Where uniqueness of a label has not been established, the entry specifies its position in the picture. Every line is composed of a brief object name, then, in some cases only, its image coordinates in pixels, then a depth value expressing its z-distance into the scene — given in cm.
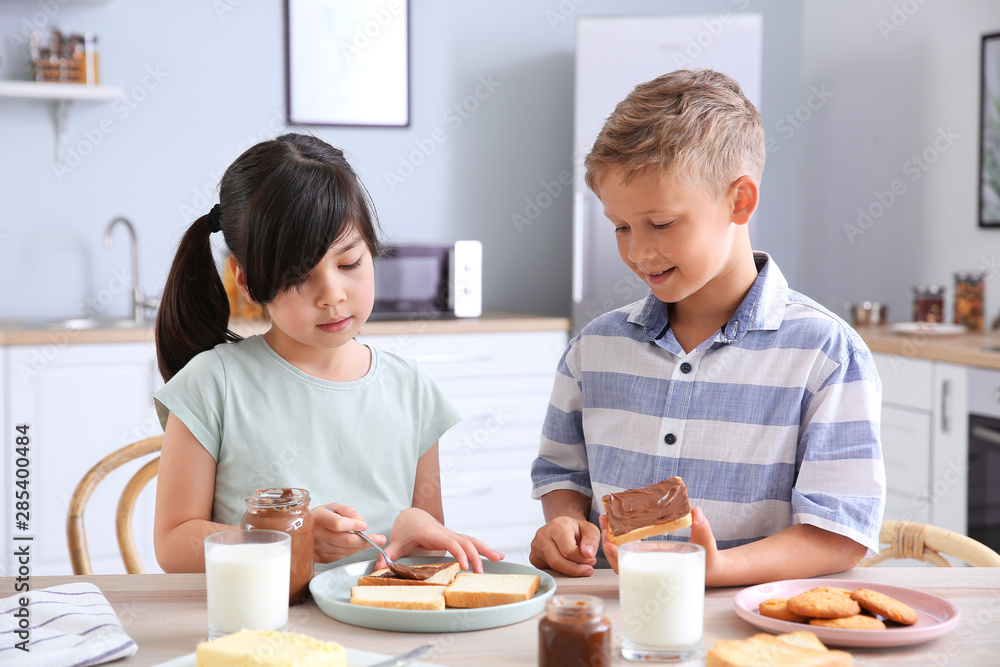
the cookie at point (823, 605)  81
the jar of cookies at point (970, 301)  291
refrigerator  316
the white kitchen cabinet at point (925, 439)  251
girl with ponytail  112
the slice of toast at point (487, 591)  84
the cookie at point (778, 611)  82
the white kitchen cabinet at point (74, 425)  264
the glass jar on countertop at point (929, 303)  295
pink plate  77
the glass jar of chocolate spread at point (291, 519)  85
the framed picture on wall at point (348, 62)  332
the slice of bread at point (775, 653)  70
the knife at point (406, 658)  71
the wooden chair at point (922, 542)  117
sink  284
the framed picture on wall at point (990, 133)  294
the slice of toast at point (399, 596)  83
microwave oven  302
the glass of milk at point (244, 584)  77
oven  238
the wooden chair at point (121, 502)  129
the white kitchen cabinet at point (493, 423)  300
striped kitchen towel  74
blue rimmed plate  81
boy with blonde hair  102
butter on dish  68
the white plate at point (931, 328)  280
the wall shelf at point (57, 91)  288
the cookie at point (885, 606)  81
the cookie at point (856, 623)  79
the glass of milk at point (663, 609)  74
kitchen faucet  304
